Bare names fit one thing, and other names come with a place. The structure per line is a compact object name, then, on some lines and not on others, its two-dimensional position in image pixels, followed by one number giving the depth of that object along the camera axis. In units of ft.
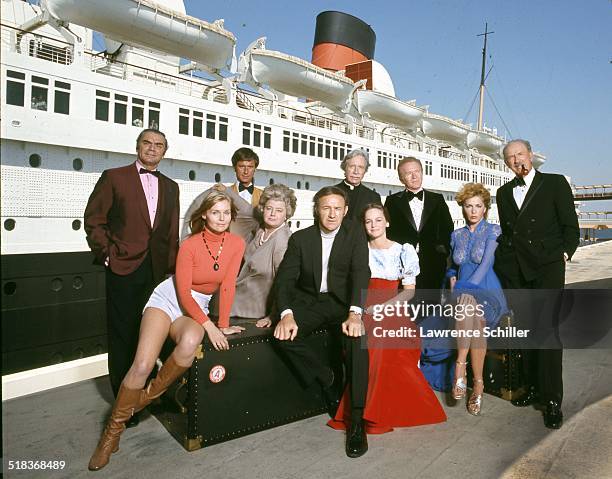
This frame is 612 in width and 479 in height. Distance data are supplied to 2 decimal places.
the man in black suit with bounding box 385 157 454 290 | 16.01
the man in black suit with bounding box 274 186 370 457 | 11.62
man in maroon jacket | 12.16
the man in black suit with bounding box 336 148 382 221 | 15.83
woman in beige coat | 13.21
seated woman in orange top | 10.21
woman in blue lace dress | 12.77
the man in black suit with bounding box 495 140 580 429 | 12.34
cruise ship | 26.43
